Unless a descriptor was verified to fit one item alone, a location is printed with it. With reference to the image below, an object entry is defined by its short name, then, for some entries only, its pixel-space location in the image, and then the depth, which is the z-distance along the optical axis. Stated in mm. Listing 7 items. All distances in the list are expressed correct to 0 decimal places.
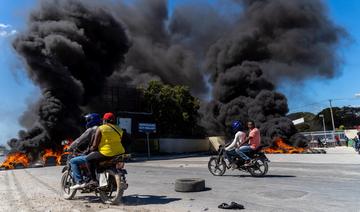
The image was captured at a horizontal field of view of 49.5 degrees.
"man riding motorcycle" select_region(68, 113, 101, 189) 7613
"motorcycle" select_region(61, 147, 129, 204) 7246
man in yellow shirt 7363
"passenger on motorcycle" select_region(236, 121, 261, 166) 11680
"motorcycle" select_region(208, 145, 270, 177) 11719
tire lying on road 8875
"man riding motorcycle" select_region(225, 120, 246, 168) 11781
